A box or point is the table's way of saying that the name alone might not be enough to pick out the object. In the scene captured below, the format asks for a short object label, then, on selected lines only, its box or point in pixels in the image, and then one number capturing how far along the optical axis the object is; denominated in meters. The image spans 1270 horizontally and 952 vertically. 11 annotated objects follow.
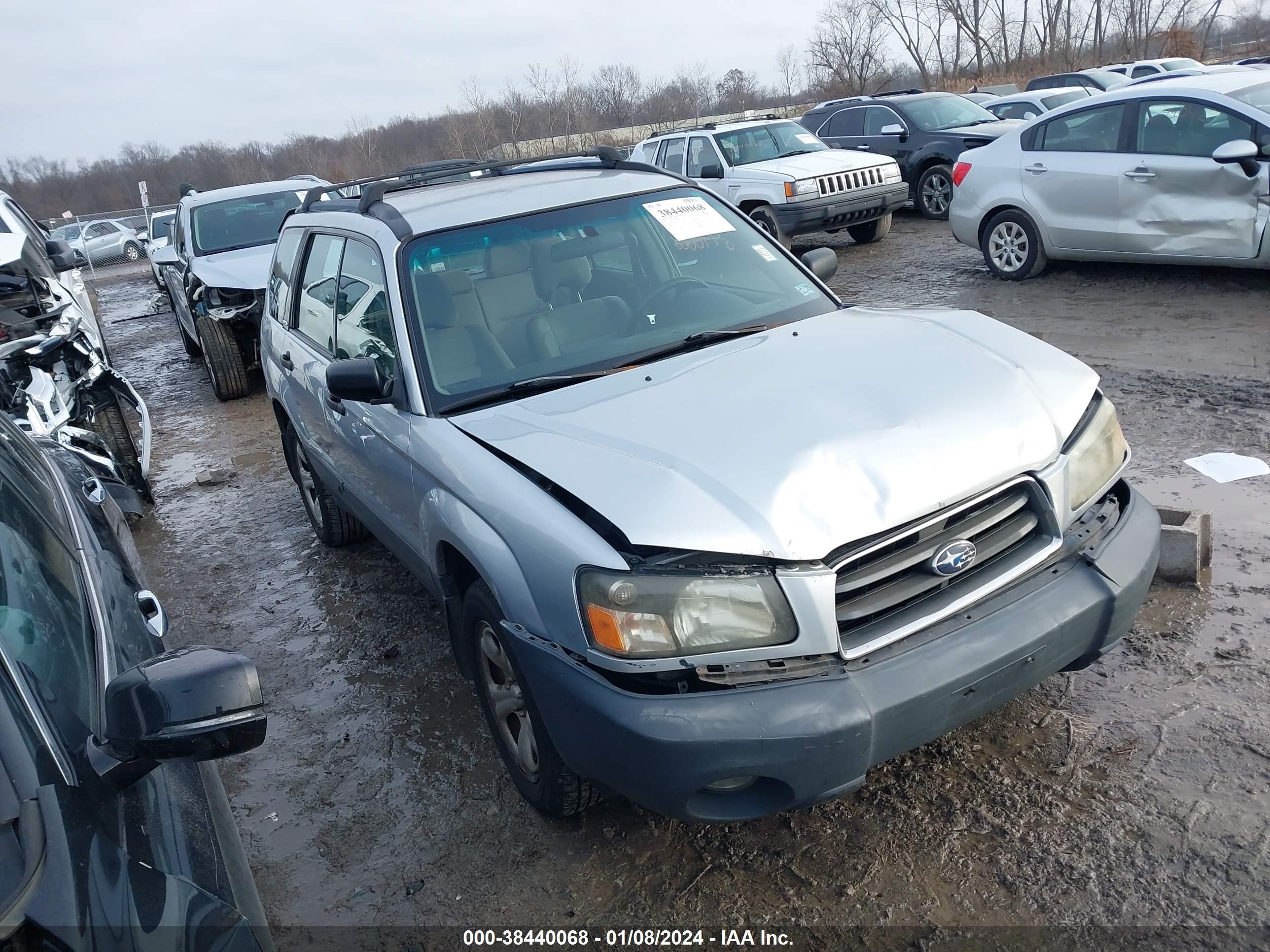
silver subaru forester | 2.30
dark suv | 12.90
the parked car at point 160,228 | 19.71
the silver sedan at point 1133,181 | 7.25
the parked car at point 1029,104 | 14.62
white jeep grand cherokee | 11.49
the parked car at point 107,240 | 28.39
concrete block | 3.71
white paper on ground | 4.68
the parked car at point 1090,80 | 17.72
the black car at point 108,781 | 1.40
